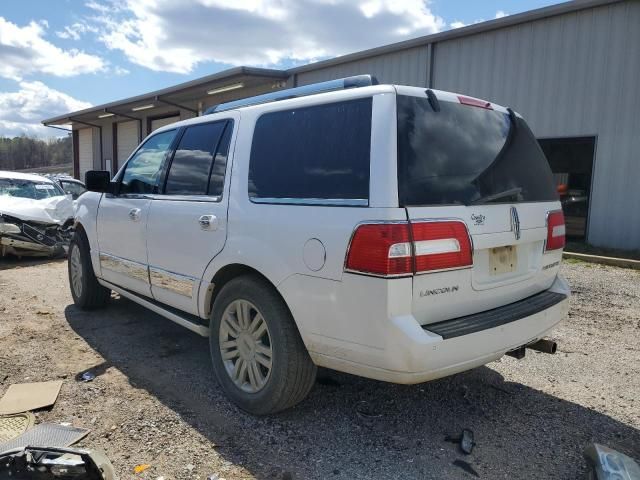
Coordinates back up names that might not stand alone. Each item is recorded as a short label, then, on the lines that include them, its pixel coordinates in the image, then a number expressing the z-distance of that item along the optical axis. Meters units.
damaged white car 8.95
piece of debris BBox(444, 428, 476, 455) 2.90
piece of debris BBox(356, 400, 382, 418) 3.32
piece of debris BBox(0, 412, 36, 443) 3.09
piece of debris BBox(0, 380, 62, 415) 3.40
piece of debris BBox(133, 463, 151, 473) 2.70
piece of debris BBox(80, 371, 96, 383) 3.87
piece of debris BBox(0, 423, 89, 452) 2.95
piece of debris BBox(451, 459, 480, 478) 2.68
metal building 9.57
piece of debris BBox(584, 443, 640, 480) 2.29
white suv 2.54
